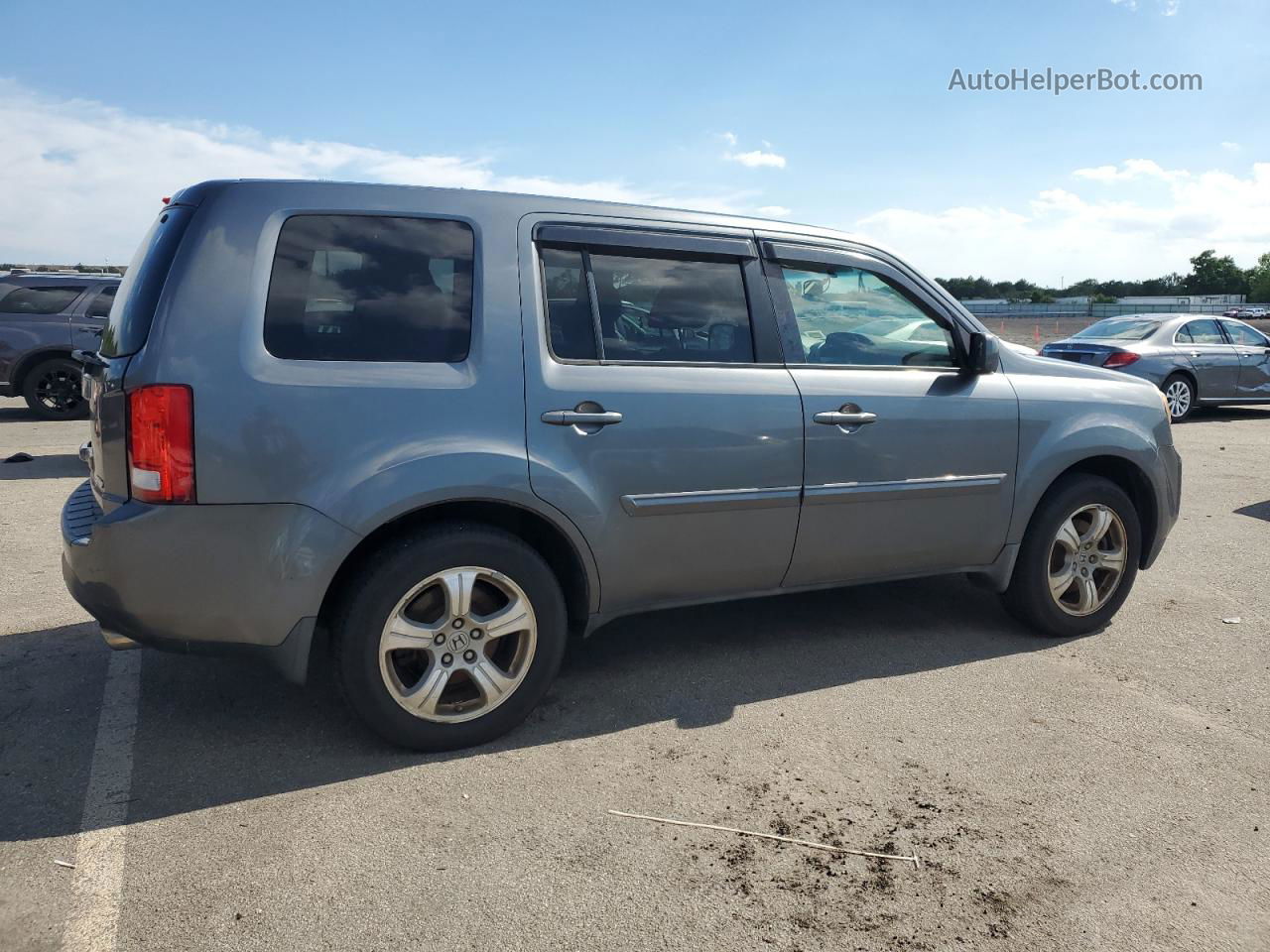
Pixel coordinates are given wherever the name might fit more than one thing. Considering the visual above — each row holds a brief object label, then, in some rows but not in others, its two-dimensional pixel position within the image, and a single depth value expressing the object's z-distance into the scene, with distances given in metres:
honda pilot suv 3.18
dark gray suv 12.20
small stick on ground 2.92
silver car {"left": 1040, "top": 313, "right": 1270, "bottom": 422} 13.69
